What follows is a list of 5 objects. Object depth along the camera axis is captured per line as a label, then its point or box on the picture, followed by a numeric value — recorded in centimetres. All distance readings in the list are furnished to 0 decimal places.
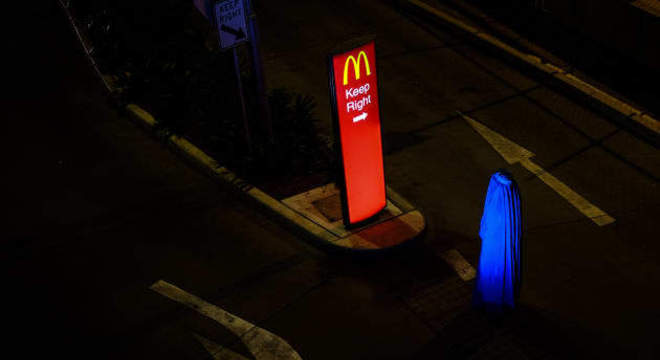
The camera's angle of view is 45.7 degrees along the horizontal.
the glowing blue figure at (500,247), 729
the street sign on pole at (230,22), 912
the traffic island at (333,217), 901
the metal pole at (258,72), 953
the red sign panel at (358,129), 808
